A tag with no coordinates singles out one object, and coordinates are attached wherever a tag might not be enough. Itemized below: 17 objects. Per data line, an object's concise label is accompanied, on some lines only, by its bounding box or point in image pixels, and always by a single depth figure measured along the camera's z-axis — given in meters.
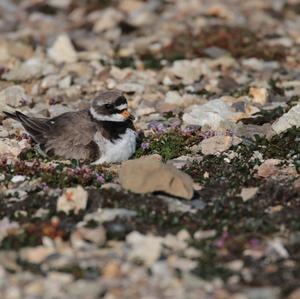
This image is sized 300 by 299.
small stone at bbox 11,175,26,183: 11.70
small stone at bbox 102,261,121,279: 8.78
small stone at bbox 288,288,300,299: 8.23
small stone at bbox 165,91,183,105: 16.94
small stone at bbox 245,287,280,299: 8.28
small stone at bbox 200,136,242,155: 13.46
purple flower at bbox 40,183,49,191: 11.36
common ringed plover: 13.09
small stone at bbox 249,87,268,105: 16.83
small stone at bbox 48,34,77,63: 20.45
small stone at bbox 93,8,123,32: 24.05
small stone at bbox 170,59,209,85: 18.86
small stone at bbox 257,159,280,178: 12.28
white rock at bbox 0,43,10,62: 20.42
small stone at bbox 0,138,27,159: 13.16
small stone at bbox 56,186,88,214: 10.58
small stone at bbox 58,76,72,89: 18.30
